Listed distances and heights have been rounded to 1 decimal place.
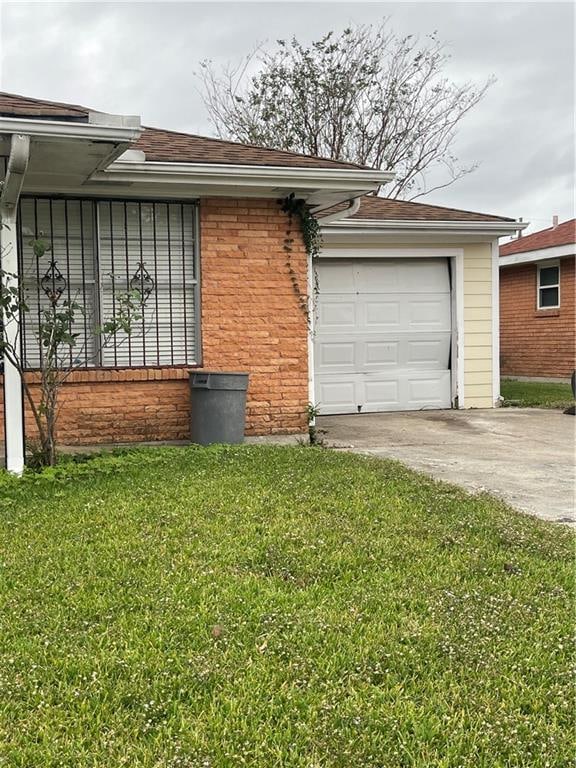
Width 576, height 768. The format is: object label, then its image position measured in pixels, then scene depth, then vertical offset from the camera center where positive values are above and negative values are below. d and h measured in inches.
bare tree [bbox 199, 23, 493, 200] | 904.9 +326.9
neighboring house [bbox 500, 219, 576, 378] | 683.4 +50.4
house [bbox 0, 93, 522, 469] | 311.6 +43.0
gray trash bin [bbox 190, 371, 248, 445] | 307.9 -18.4
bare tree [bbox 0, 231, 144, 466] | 246.8 +8.8
